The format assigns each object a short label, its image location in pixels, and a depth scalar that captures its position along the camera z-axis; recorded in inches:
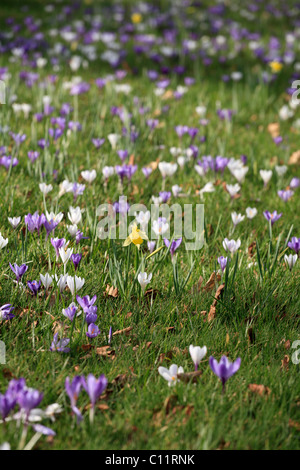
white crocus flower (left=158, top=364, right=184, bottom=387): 165.5
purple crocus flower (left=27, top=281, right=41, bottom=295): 190.0
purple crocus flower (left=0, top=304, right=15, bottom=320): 177.3
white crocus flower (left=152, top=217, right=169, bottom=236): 227.0
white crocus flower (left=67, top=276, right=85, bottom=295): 189.6
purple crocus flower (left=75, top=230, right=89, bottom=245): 224.6
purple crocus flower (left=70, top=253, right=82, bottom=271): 201.8
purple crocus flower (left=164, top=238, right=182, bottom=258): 216.2
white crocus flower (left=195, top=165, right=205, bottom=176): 299.5
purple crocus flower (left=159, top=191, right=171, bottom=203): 267.3
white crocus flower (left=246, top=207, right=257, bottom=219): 260.3
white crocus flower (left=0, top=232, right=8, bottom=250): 202.4
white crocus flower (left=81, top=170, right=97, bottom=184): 275.9
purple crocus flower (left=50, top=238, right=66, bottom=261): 202.7
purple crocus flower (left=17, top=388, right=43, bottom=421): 137.6
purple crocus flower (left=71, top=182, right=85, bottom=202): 256.7
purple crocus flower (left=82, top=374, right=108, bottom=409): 145.5
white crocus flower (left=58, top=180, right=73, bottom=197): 259.4
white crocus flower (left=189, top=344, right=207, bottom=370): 165.3
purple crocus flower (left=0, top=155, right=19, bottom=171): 278.7
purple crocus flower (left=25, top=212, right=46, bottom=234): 220.2
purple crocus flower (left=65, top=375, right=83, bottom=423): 145.7
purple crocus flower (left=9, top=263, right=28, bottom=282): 190.4
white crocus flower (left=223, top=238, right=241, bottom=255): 223.6
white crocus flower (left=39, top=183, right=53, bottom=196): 251.4
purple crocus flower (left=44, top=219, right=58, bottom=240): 219.5
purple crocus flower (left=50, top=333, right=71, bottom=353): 173.0
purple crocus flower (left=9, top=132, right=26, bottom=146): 305.9
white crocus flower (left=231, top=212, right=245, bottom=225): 246.1
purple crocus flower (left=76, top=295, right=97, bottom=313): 178.1
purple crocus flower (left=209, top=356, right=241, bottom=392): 153.0
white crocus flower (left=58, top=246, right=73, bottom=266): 199.9
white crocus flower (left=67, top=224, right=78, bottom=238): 222.7
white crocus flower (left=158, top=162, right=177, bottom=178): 290.4
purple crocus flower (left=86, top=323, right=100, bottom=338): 177.6
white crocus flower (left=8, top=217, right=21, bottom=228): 221.0
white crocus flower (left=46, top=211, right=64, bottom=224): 221.9
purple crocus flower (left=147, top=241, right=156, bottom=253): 226.7
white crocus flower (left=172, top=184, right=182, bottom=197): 275.4
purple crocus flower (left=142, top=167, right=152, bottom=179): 299.8
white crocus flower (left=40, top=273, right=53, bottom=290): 191.0
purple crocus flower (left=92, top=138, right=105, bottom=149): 325.7
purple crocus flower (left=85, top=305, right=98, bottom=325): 177.0
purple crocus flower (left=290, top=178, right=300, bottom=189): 301.7
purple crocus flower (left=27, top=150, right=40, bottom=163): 291.9
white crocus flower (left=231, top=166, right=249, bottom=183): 296.7
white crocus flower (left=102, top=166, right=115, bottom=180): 280.8
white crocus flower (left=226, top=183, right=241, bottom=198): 275.8
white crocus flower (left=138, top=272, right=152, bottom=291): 200.5
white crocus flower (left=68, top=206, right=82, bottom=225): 228.4
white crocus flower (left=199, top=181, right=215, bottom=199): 281.1
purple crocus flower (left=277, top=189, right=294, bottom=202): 282.2
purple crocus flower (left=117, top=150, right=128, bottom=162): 305.0
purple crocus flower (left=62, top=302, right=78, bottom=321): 179.5
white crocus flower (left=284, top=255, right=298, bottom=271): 218.7
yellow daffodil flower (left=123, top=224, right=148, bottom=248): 202.2
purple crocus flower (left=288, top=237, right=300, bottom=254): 221.8
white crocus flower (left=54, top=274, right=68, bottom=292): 189.5
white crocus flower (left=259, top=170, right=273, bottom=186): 304.4
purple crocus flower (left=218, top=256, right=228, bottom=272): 213.2
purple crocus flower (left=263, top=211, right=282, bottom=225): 245.8
